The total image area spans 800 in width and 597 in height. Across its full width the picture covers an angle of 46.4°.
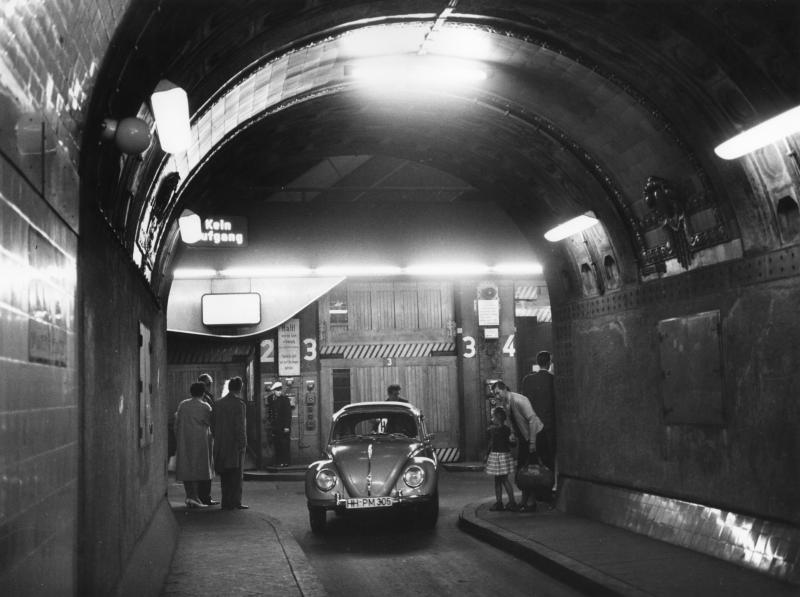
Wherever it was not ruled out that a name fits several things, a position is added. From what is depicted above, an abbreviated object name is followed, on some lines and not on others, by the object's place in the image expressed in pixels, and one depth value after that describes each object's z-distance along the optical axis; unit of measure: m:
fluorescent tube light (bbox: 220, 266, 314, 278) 19.30
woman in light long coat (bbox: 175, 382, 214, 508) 14.28
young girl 12.68
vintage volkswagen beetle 11.87
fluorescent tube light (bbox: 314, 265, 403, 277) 19.25
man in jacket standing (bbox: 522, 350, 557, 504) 14.07
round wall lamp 5.61
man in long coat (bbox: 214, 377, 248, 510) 14.22
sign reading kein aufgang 14.50
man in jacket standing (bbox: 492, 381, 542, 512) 12.84
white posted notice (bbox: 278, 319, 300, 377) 22.25
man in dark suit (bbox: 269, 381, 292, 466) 21.56
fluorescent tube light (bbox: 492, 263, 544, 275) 20.75
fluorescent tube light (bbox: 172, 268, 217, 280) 20.00
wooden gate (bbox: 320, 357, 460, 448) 22.67
